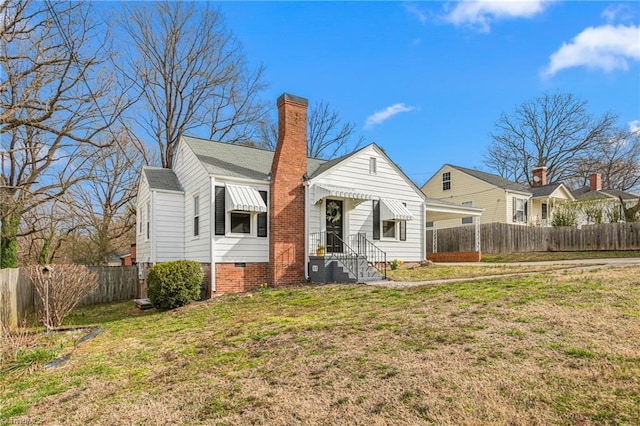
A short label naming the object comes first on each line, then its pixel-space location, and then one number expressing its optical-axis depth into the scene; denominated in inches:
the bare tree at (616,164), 1441.9
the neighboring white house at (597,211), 897.5
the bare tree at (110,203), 875.4
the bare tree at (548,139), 1440.7
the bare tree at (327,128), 1400.1
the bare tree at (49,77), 364.8
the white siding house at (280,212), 497.0
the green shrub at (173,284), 447.8
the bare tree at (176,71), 955.3
